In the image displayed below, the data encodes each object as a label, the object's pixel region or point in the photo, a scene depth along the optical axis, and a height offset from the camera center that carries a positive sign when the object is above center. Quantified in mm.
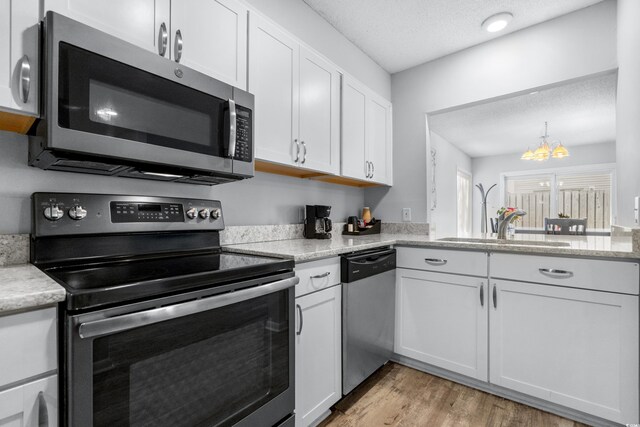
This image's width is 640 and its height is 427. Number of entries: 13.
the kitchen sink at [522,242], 1915 -185
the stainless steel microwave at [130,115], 930 +351
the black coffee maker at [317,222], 2172 -64
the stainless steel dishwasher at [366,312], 1674 -590
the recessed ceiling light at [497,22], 2156 +1367
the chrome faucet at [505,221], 2281 -52
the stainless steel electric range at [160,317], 769 -308
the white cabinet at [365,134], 2289 +641
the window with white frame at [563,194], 4277 +329
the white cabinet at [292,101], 1629 +665
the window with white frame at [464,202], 5060 +199
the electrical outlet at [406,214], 2799 -5
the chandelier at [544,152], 3955 +813
